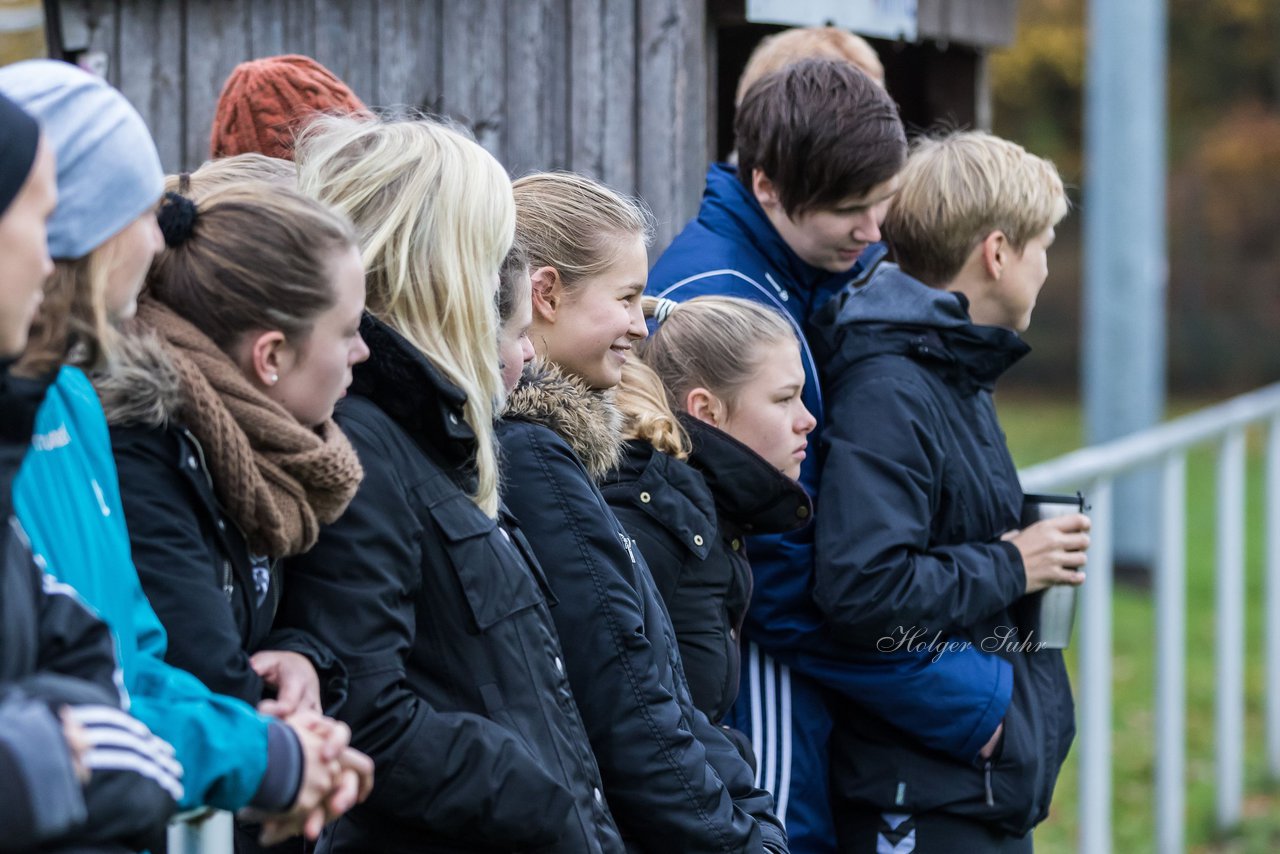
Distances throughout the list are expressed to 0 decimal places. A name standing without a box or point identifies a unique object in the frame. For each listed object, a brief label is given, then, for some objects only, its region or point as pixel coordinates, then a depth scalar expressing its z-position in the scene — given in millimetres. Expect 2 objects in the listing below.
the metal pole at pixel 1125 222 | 21266
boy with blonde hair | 5836
